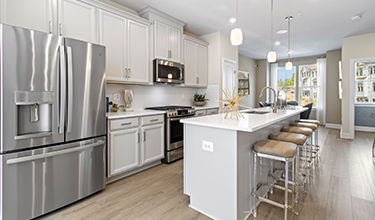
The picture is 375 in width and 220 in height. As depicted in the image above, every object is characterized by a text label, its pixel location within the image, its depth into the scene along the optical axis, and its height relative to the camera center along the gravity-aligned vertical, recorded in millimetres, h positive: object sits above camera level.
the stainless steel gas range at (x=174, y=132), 3258 -442
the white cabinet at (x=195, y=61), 4117 +1075
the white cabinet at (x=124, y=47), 2748 +972
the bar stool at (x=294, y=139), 1917 -360
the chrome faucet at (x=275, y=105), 2709 +27
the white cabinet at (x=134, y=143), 2488 -533
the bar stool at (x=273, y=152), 1640 -402
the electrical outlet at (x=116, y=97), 3154 +182
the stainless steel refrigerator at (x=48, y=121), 1602 -132
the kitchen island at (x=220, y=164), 1642 -543
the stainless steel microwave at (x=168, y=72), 3399 +696
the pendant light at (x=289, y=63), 3742 +897
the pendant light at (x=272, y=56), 3154 +875
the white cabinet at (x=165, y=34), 3386 +1426
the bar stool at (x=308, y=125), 2814 -278
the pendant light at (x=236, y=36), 2129 +821
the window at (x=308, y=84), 7176 +923
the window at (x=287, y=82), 7645 +1074
